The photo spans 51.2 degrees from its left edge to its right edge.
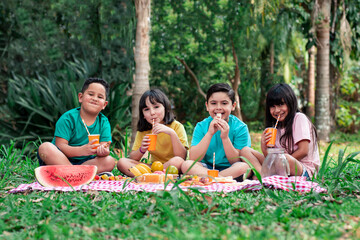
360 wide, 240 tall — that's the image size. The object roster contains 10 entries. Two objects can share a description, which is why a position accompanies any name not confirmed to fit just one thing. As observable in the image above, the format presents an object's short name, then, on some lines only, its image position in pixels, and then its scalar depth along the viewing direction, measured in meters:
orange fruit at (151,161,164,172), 3.90
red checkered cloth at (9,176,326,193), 3.08
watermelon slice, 3.41
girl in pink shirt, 3.63
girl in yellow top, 4.00
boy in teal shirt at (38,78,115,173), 3.84
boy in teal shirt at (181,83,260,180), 3.74
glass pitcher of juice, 3.31
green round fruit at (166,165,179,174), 3.73
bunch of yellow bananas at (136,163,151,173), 3.92
